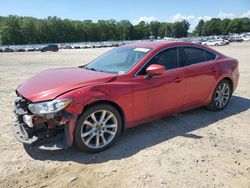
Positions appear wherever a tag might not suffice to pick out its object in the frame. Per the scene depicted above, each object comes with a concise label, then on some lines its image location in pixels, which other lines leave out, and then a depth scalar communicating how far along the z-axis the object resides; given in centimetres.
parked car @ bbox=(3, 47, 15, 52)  4362
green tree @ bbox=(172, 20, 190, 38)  11167
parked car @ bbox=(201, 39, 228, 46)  4100
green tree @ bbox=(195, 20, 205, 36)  11329
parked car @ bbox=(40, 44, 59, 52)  4133
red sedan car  261
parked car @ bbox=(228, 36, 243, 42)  5270
